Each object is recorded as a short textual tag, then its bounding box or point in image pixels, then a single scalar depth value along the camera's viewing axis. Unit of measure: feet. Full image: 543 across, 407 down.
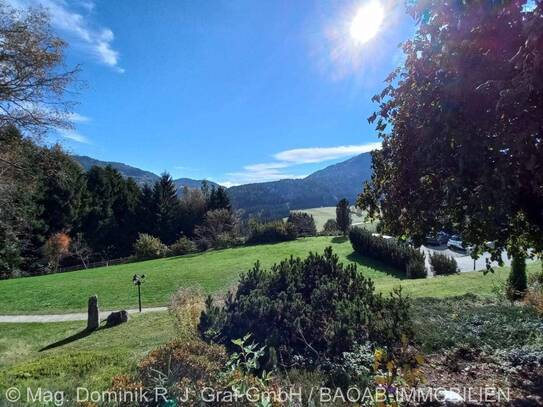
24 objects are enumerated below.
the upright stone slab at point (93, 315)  33.55
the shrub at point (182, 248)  98.07
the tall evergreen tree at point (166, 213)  126.41
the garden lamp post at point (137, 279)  39.34
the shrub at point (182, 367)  8.54
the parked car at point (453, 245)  86.52
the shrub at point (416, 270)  56.18
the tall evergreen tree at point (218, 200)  129.70
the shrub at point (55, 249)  96.02
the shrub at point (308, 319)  12.59
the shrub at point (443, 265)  56.24
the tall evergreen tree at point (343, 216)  110.22
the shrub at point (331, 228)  120.20
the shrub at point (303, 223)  116.86
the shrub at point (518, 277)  27.25
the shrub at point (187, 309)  14.99
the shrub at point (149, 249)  96.27
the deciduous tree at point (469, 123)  8.10
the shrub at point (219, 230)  100.94
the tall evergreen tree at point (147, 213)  125.29
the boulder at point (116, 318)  33.86
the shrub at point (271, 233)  101.71
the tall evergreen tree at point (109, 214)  117.19
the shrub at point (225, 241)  100.33
